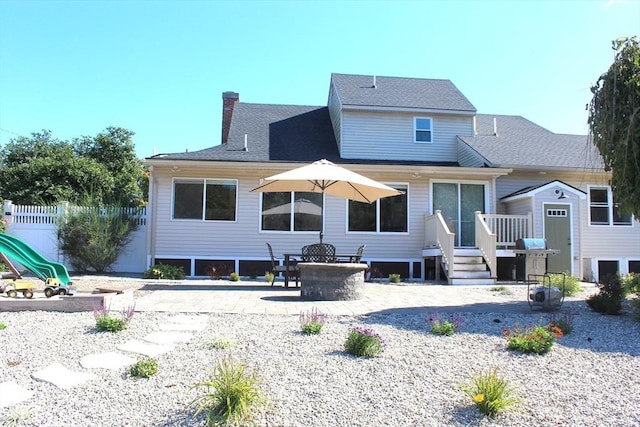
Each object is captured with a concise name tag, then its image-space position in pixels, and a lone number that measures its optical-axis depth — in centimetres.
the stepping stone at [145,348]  464
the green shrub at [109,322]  529
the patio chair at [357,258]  1029
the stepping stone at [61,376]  388
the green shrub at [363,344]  463
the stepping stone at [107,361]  426
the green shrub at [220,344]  480
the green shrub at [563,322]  581
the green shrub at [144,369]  402
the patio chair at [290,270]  1048
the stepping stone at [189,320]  581
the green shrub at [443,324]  557
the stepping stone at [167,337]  502
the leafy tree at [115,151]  2933
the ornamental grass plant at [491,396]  349
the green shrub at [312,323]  537
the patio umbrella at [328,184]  927
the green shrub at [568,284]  914
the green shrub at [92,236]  1303
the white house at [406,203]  1375
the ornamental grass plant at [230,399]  326
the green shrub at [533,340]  488
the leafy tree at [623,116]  721
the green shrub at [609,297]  714
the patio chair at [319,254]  998
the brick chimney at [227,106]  1950
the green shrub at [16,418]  319
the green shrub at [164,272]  1245
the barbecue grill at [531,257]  1302
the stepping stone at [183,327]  553
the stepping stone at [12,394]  351
